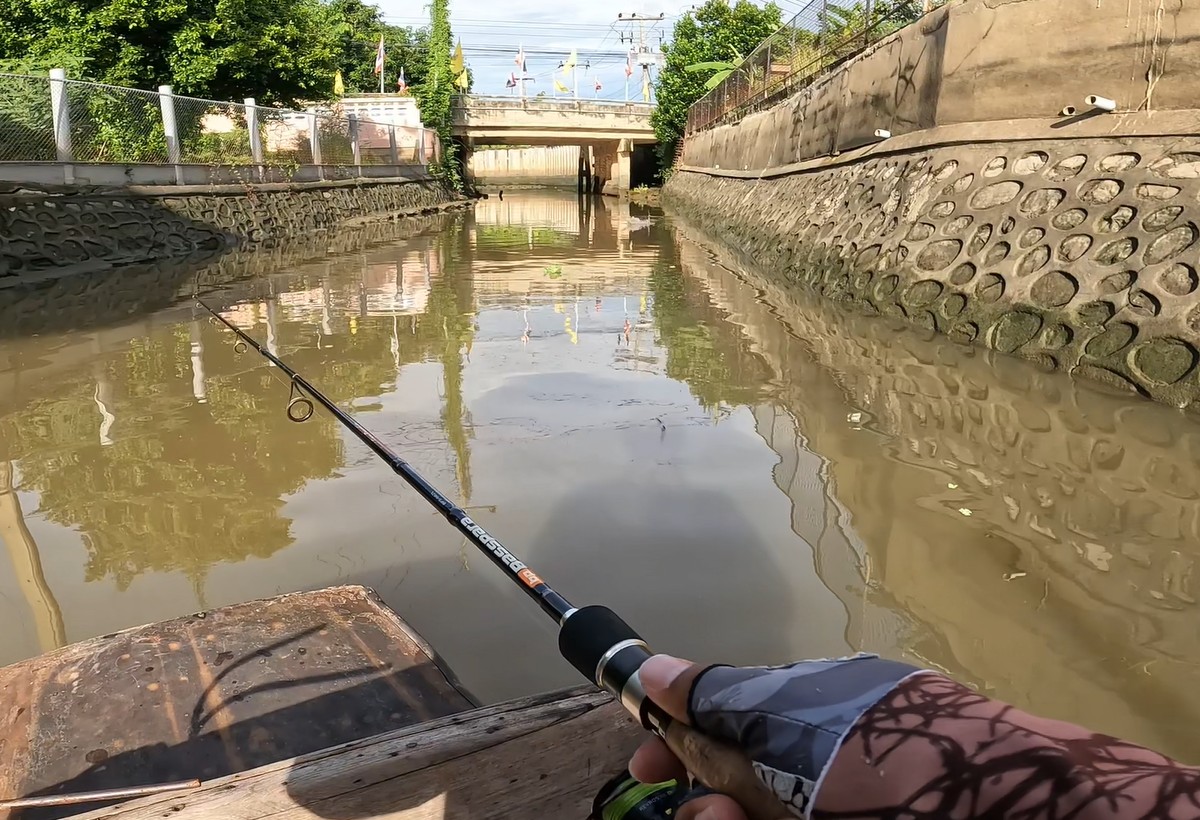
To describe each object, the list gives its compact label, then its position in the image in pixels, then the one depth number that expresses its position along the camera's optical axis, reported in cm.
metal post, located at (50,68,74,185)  1201
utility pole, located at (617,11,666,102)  4884
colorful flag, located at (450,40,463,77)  3730
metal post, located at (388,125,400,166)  2819
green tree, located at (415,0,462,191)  3472
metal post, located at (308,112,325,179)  2077
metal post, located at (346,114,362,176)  2406
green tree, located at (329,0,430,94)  4450
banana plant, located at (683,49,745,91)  3200
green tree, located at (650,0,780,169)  3509
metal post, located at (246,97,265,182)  1780
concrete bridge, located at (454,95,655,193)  3816
